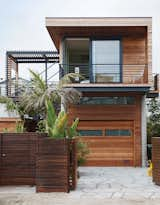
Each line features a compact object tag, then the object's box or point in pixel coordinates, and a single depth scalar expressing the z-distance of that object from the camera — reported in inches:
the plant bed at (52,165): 240.9
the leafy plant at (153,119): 486.7
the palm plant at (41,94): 316.9
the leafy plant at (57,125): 256.4
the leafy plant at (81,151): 330.9
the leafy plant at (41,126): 330.8
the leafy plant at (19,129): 300.0
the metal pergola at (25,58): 485.1
